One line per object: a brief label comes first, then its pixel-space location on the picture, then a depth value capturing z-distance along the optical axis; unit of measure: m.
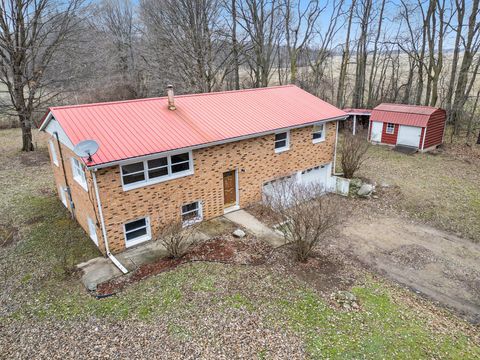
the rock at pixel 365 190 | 17.42
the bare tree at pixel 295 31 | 35.47
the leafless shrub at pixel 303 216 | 10.96
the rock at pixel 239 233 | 13.03
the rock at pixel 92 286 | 10.17
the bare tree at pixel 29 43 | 23.47
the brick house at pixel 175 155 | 11.57
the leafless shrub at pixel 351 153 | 18.39
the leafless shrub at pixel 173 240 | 11.26
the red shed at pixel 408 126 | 24.50
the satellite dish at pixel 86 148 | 10.17
